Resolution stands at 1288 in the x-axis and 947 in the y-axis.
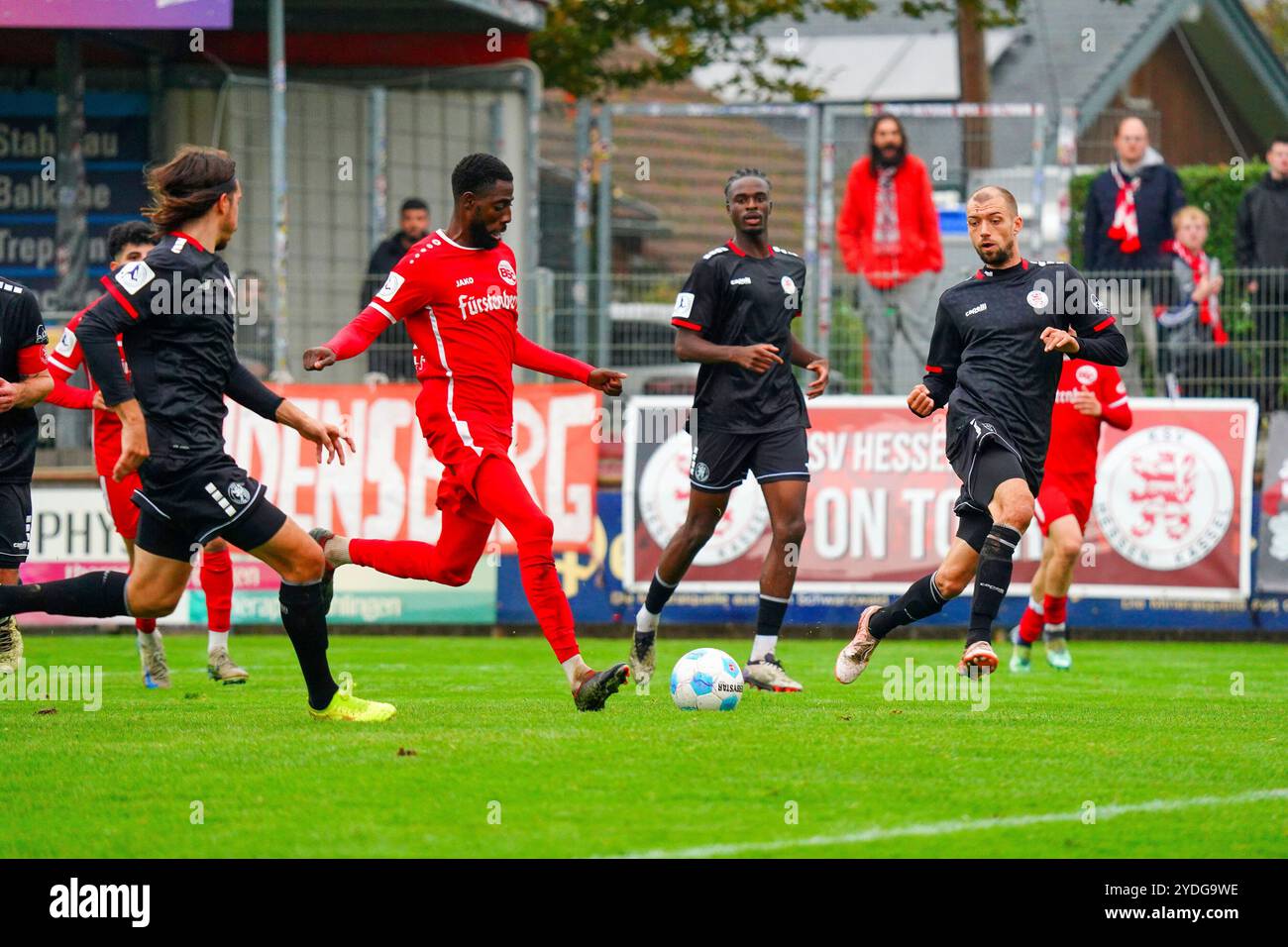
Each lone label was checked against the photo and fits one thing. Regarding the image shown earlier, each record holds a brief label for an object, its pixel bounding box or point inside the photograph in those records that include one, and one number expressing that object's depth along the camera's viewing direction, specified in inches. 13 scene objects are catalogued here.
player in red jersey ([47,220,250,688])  406.3
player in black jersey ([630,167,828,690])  393.7
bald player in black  362.9
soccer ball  342.6
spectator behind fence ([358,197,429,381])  635.5
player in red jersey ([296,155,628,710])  329.4
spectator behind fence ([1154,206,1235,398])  604.4
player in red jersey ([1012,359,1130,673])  479.8
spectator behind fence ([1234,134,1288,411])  610.5
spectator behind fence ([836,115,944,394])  622.5
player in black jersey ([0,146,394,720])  303.4
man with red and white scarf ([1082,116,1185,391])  640.4
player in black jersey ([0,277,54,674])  379.2
